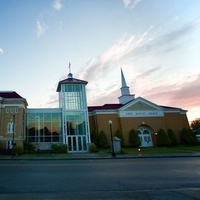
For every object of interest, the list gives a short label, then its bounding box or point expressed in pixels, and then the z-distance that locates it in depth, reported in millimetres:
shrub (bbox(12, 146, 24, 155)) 31511
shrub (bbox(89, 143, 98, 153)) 36356
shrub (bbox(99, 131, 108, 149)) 40969
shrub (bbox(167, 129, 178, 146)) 44312
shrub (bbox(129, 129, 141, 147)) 42438
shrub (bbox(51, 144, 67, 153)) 35938
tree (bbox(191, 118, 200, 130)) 131362
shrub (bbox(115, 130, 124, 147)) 42531
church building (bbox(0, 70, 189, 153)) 39312
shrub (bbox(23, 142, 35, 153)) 37375
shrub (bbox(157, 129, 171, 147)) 43656
